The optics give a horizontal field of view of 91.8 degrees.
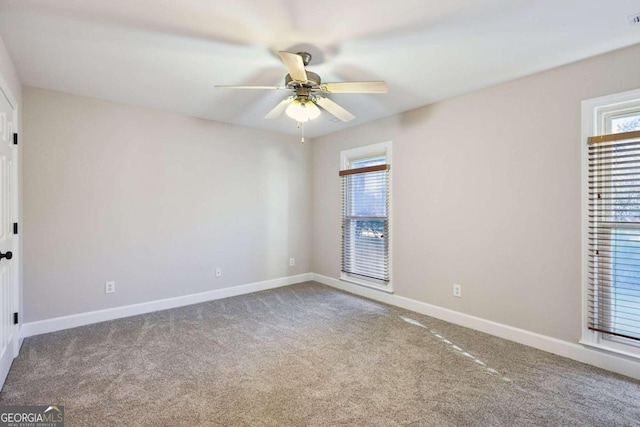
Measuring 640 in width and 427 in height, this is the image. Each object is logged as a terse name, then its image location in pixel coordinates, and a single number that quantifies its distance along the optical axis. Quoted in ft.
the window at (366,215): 13.44
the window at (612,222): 7.50
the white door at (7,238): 7.25
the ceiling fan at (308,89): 7.28
